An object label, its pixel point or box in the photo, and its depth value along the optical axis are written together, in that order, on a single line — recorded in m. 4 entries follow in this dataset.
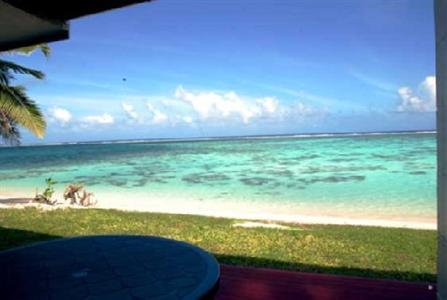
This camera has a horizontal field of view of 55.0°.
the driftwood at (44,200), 14.30
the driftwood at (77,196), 14.68
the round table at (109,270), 2.37
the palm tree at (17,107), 9.81
